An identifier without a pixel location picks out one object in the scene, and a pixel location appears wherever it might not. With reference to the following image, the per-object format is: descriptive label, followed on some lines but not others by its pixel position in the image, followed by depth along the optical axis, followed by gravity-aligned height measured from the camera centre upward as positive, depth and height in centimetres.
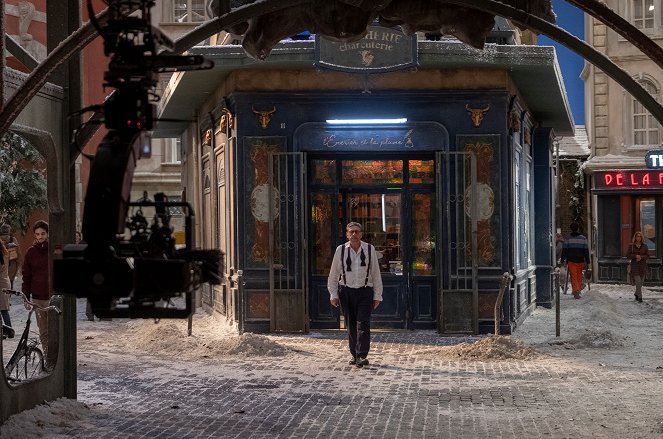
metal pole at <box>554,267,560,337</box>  1855 -107
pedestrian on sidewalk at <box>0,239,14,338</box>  1742 -53
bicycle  1102 -102
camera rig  547 +16
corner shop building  1925 +91
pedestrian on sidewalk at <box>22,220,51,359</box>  1562 -29
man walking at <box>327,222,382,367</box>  1513 -52
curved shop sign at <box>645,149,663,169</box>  3578 +243
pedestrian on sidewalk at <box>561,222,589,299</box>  2891 -36
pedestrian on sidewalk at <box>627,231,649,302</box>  2928 -55
